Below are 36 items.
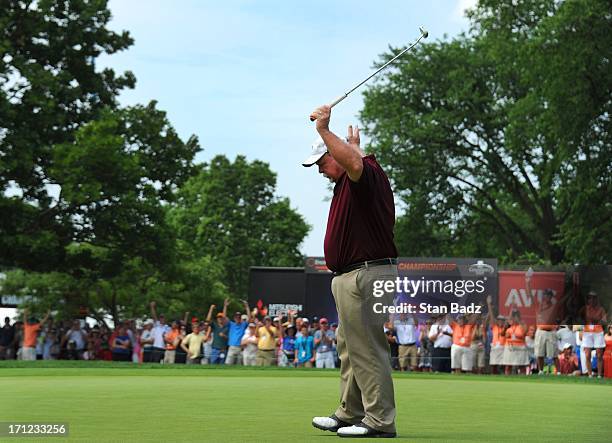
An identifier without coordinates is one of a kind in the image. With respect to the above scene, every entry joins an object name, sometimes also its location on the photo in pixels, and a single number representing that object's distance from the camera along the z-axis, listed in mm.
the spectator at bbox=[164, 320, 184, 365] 30969
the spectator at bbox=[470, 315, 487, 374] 27297
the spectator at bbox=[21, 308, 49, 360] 30422
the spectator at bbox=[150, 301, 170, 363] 31500
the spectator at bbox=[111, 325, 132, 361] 32062
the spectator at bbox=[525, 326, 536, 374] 27359
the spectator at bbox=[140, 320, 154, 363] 31703
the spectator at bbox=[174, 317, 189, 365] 31078
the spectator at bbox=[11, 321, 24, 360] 31453
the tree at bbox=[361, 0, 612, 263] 46344
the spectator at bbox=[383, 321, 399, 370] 28375
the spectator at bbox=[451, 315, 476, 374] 27125
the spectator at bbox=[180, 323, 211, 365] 30359
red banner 27703
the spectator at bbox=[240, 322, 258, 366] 29734
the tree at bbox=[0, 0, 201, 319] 42062
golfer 7867
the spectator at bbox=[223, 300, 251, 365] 30094
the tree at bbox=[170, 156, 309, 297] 76375
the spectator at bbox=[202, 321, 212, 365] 30672
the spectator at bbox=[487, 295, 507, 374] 27016
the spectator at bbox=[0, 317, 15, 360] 31484
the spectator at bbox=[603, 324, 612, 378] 25017
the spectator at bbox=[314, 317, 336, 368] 28750
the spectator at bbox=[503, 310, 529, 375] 26812
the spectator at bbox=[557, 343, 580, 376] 27047
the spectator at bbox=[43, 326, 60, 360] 32406
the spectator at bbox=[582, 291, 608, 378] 25672
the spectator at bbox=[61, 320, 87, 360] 32406
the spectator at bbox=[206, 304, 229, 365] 30656
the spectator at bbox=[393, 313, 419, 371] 27969
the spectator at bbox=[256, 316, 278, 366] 29203
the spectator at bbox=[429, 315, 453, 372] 28016
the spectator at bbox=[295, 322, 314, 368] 29312
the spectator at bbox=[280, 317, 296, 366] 29750
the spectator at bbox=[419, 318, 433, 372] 28094
